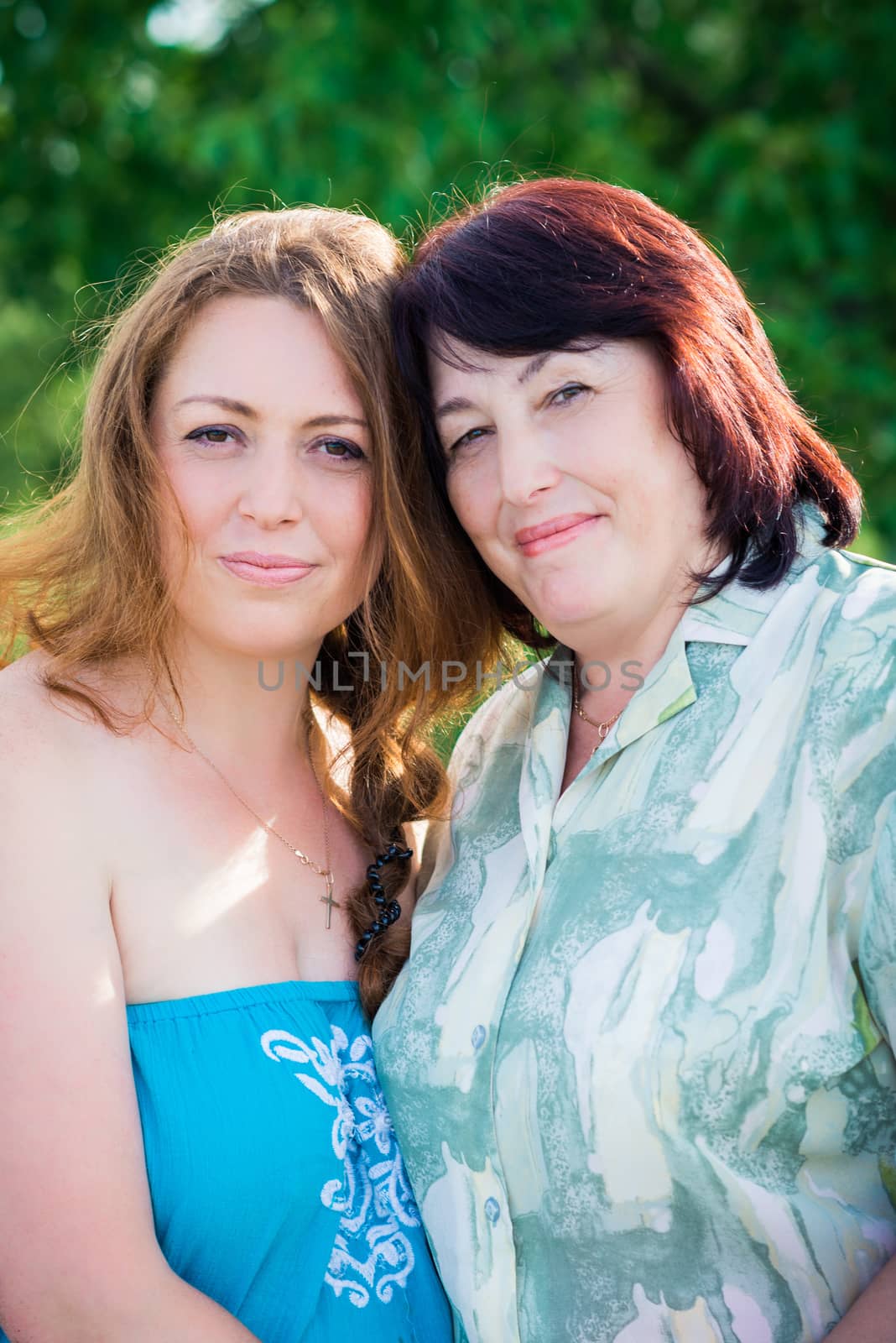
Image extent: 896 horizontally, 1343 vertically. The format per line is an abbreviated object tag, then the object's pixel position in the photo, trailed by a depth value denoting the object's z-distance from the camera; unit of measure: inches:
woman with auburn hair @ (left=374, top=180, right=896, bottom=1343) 61.4
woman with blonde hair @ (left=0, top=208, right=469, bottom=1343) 62.8
